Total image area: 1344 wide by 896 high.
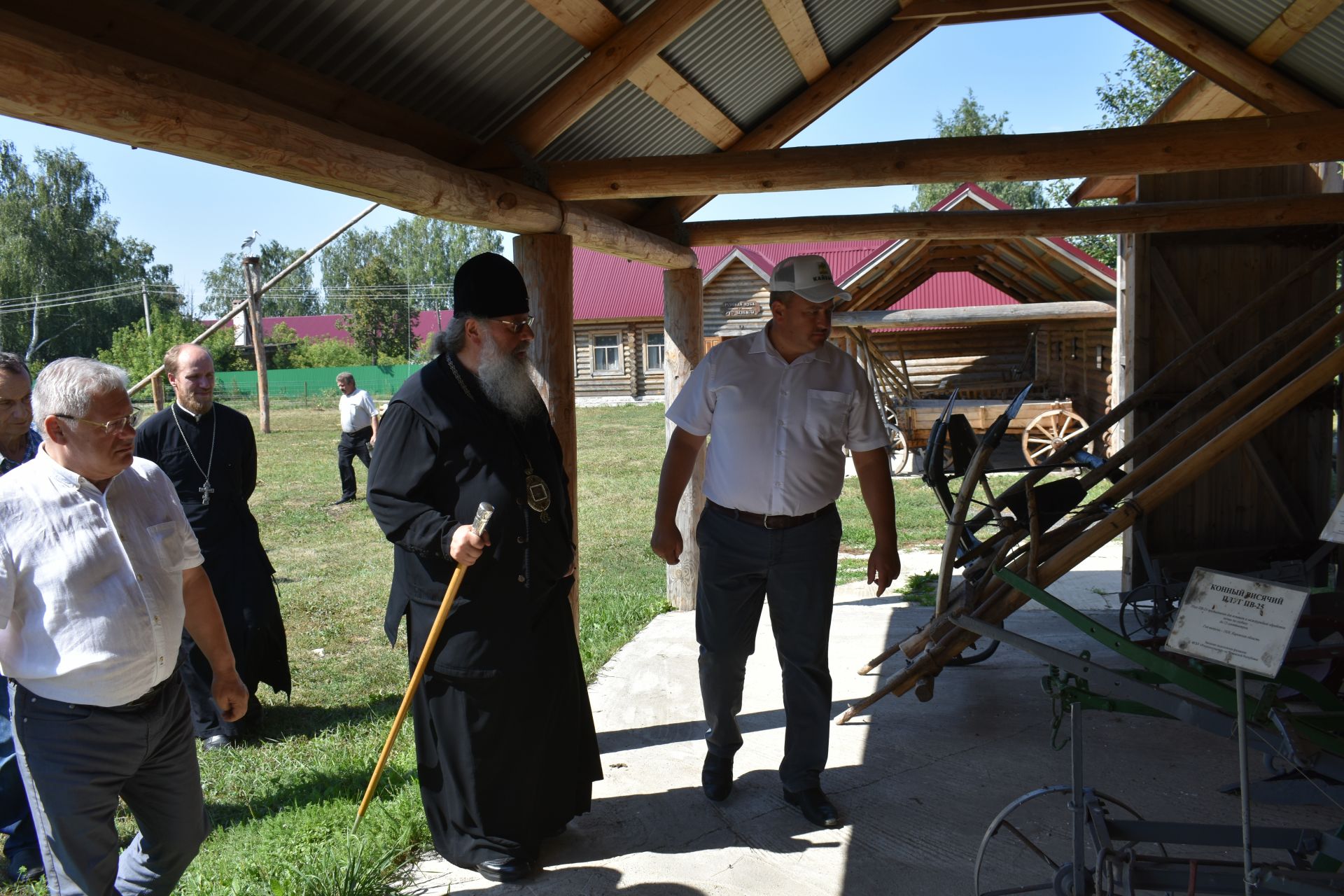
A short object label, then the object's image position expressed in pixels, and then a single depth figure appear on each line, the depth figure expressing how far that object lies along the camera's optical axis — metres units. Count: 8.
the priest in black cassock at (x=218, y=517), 5.28
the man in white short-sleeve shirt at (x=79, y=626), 2.61
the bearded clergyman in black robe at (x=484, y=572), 3.49
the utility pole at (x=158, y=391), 18.15
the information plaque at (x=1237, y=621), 2.48
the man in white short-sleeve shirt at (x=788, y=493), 3.99
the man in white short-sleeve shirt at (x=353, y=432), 14.90
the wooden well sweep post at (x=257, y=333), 26.20
